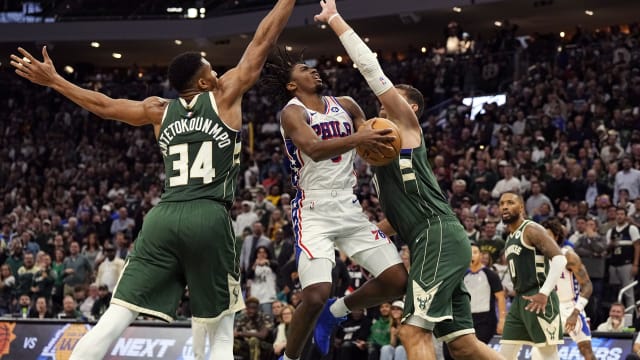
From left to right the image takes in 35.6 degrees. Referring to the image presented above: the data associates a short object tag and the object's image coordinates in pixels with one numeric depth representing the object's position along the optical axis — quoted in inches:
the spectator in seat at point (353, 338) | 535.5
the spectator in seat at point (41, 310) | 660.7
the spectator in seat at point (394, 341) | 514.6
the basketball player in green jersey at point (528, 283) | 375.9
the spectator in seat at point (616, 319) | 499.2
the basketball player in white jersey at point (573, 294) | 421.4
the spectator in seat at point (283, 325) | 534.7
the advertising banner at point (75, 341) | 510.6
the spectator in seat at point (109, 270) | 692.7
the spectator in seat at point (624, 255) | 561.6
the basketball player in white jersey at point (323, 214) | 285.4
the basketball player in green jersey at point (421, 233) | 268.1
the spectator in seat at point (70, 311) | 643.5
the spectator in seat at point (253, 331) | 533.6
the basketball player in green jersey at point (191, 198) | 240.2
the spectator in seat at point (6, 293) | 719.1
